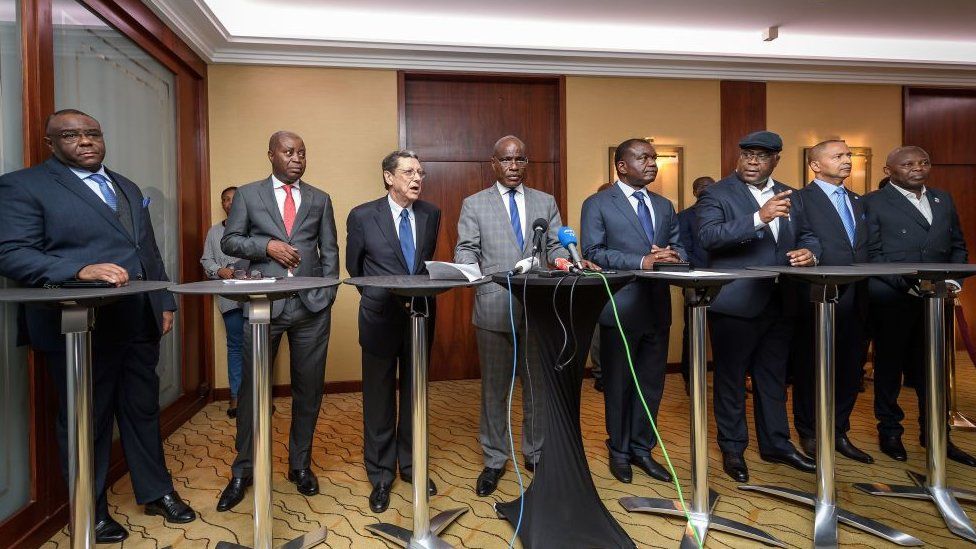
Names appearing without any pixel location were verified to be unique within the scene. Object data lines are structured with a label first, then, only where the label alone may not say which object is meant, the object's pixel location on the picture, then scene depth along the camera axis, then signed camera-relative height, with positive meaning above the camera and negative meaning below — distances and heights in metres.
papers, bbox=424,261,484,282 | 1.99 -0.02
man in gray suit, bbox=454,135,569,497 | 2.75 +0.01
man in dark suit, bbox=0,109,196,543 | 2.09 +0.00
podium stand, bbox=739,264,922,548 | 2.24 -0.61
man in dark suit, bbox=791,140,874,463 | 3.13 -0.21
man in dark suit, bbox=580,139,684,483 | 2.80 -0.21
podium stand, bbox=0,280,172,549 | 1.84 -0.45
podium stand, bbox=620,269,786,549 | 2.21 -0.69
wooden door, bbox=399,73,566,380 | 5.07 +1.15
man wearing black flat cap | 2.83 -0.23
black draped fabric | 2.10 -0.72
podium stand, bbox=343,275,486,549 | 2.14 -0.65
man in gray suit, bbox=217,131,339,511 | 2.67 +0.01
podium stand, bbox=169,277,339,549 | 1.96 -0.47
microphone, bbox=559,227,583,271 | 1.99 +0.08
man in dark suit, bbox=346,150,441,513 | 2.64 -0.19
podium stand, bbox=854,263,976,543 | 2.44 -0.59
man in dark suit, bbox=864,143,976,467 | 3.21 +0.05
